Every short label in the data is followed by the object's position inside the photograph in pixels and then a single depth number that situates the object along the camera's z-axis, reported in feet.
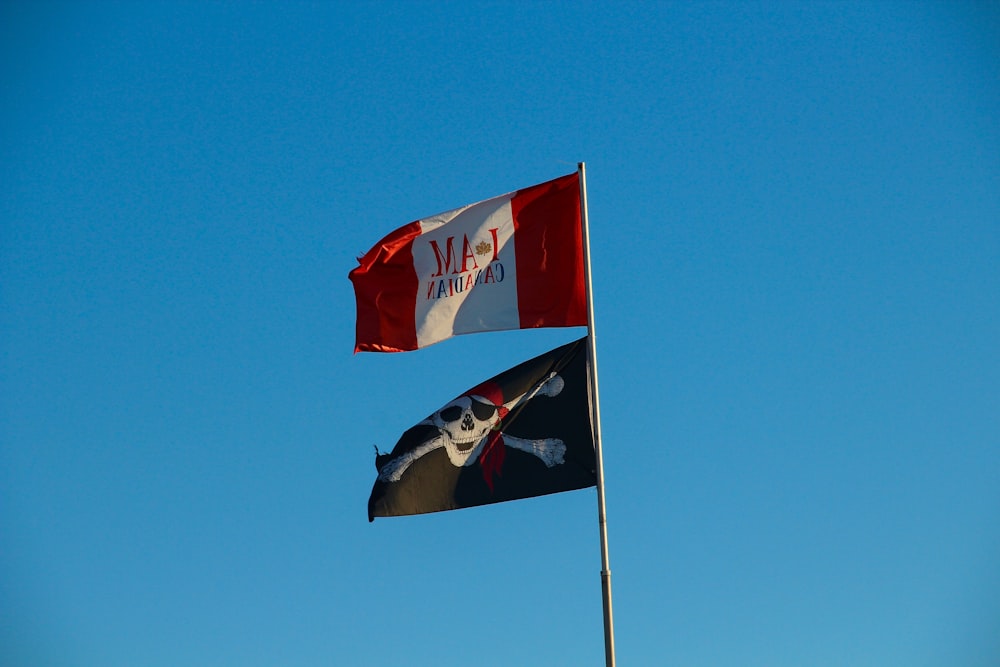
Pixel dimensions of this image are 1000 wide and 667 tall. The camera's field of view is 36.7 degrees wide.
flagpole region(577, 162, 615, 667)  77.71
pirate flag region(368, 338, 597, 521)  84.12
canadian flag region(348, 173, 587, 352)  88.33
